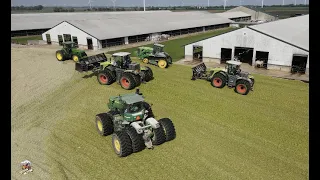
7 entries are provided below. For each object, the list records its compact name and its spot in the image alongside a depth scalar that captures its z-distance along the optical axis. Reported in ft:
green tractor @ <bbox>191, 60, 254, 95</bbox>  57.16
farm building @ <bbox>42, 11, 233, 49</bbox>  116.47
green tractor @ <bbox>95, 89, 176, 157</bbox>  34.09
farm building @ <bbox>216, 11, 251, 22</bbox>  237.45
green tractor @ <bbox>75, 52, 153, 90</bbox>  59.72
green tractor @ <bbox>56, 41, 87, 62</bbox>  86.99
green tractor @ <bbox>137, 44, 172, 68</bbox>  80.18
